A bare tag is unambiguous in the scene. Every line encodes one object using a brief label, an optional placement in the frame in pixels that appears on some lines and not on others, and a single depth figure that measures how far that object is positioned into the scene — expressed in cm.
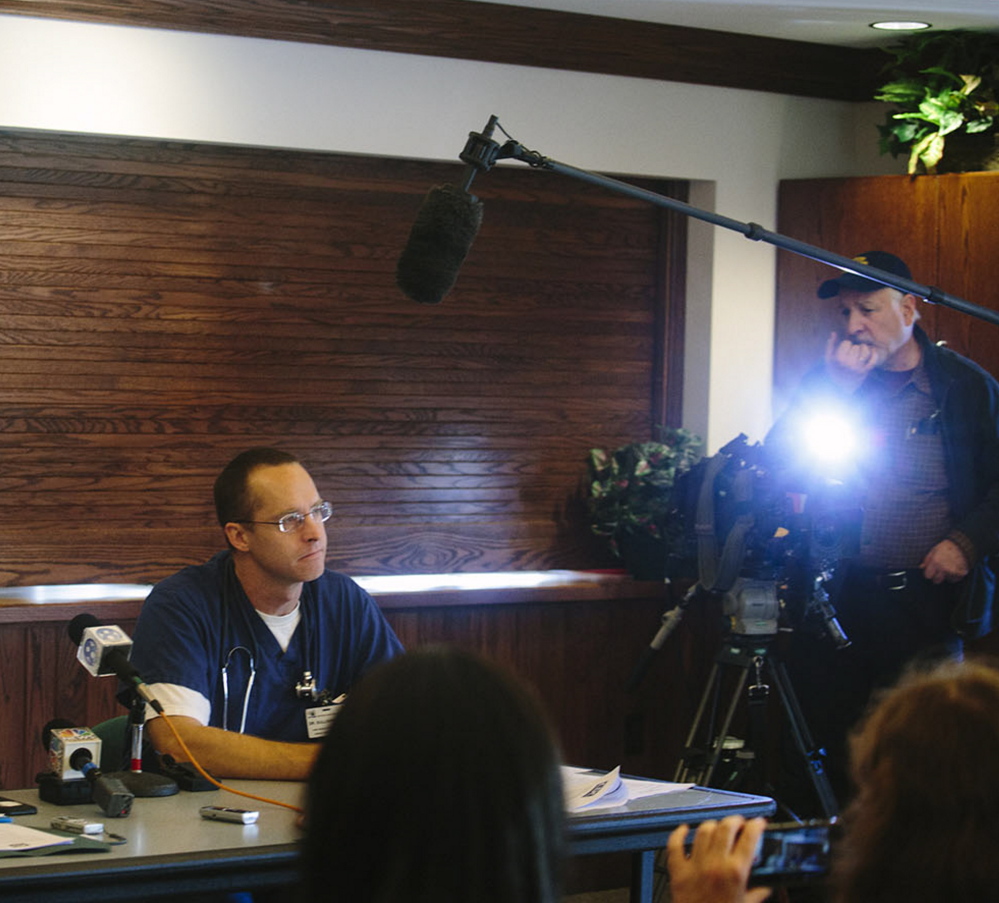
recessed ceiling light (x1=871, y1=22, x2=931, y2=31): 815
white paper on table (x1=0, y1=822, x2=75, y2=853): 397
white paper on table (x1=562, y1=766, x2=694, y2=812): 462
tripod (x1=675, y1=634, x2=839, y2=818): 721
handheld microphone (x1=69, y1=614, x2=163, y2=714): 455
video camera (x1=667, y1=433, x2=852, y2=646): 714
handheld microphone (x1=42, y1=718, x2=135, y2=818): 445
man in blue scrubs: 519
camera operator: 718
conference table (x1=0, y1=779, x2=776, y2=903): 386
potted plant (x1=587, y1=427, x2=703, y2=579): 834
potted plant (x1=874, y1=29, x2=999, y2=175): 813
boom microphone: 539
